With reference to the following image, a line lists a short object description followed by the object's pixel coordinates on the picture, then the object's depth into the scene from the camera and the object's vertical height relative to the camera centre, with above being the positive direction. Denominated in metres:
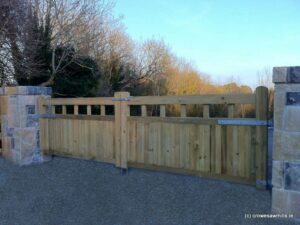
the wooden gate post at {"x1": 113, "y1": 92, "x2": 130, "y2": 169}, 3.41 -0.39
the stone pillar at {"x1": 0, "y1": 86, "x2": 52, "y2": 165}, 4.10 -0.41
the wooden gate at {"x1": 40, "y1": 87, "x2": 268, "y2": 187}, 2.64 -0.51
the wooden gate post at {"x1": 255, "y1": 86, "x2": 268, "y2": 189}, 2.57 -0.43
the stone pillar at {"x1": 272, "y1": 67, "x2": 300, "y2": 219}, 2.16 -0.39
